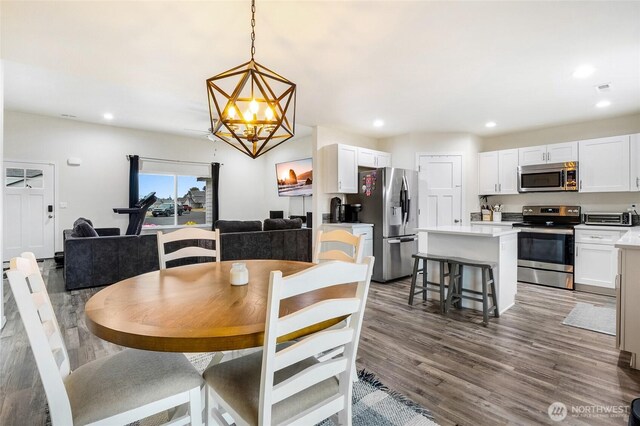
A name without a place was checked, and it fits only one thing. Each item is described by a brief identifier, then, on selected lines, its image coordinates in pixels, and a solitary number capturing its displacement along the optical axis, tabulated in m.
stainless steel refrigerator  4.68
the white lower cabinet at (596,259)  3.95
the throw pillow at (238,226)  4.85
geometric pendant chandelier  1.65
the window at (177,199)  7.19
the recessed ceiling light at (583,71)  2.93
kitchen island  3.24
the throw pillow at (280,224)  5.30
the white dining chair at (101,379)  0.94
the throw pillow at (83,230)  4.16
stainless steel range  4.29
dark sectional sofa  4.02
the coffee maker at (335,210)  5.14
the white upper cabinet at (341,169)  4.96
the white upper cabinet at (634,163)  4.06
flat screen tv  7.03
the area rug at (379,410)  1.66
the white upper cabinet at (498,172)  5.15
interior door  5.43
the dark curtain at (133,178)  6.71
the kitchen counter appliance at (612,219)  4.14
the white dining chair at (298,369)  0.95
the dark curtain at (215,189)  7.74
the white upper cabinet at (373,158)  5.31
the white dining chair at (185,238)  2.19
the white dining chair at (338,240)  1.92
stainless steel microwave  4.54
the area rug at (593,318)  2.89
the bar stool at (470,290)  2.99
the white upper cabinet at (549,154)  4.58
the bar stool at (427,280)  3.30
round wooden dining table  0.99
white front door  5.62
